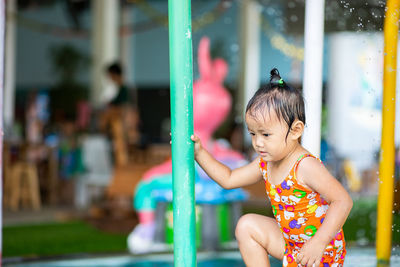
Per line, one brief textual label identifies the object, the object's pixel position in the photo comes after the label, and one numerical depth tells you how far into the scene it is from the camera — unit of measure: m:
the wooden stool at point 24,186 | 6.66
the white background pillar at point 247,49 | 11.91
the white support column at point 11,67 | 10.68
